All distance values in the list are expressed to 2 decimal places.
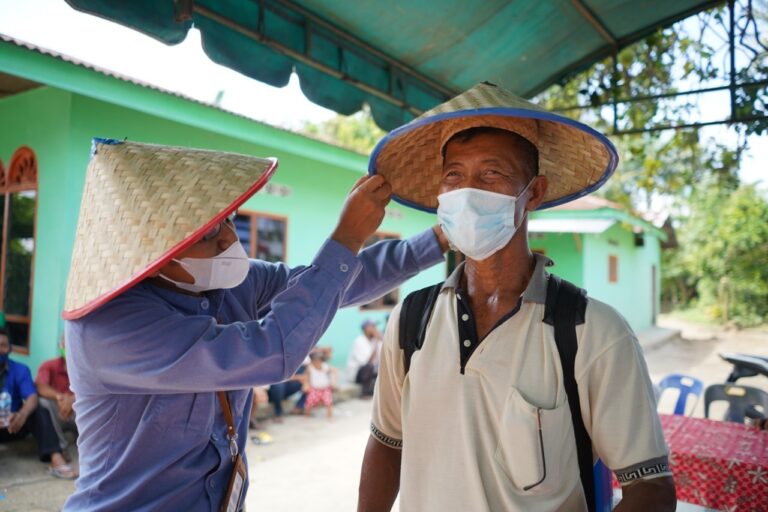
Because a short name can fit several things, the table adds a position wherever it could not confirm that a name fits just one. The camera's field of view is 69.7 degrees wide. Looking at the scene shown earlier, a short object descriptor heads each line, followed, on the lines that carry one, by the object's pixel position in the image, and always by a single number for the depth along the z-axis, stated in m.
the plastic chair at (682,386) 5.27
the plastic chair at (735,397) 4.70
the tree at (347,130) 23.77
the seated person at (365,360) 8.92
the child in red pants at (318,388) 7.79
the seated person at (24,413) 5.33
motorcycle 4.70
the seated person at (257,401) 7.08
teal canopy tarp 2.62
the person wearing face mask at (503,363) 1.36
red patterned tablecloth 2.78
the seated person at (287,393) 7.55
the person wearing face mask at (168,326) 1.34
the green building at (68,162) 5.86
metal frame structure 3.49
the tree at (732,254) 20.89
